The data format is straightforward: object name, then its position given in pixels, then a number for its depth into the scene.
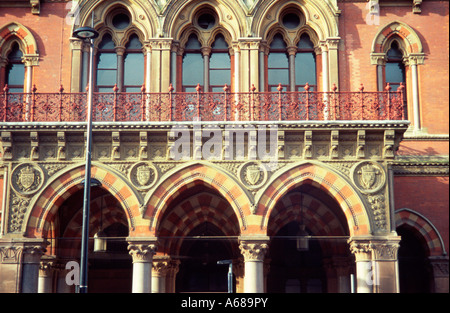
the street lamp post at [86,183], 15.28
